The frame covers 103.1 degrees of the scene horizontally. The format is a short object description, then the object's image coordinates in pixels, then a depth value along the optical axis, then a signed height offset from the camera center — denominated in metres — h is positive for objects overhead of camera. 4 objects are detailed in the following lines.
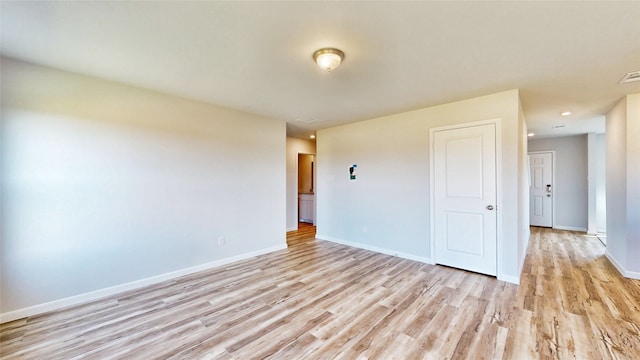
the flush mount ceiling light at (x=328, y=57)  2.22 +1.09
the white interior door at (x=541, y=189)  6.76 -0.26
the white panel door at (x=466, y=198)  3.42 -0.26
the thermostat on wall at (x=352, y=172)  5.08 +0.16
